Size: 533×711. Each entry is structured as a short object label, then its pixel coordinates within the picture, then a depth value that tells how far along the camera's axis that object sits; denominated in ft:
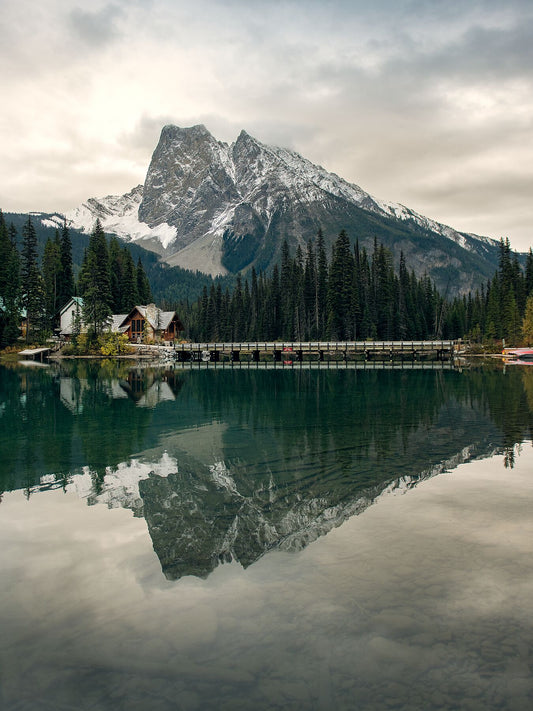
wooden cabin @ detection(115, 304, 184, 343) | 332.19
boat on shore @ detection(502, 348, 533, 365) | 278.83
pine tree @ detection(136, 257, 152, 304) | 377.91
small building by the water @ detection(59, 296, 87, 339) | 312.09
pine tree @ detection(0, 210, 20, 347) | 277.64
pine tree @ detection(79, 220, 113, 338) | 292.40
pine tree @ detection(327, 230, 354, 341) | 332.60
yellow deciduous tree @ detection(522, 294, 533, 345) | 297.53
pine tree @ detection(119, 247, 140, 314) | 351.05
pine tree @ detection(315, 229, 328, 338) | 366.02
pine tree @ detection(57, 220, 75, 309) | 339.05
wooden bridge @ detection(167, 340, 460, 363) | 284.20
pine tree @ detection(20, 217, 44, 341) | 287.48
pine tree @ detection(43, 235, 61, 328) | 327.26
